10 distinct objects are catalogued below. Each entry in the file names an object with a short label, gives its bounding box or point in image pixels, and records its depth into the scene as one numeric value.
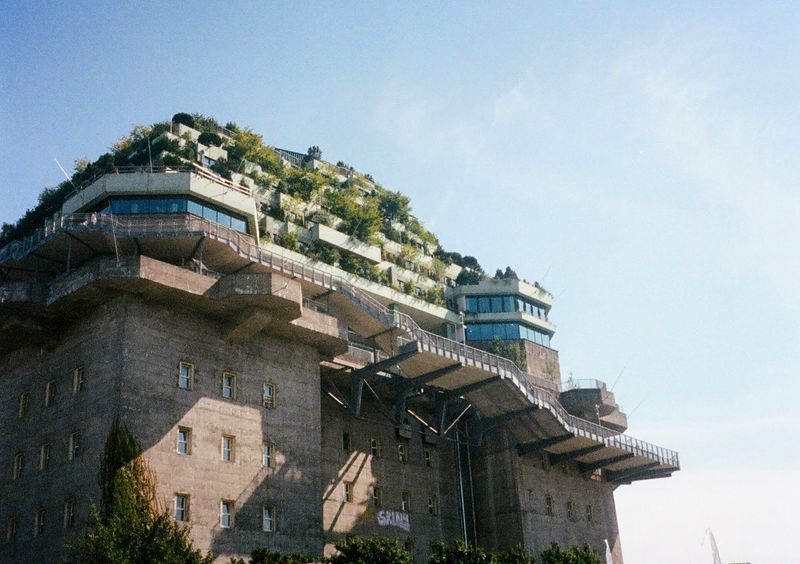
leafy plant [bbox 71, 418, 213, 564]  37.44
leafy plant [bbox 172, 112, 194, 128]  75.19
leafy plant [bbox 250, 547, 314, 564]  38.12
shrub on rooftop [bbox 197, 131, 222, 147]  73.81
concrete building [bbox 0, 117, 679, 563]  48.91
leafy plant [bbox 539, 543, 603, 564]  49.91
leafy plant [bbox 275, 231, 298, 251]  70.81
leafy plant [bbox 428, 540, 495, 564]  44.69
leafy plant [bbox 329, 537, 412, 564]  40.75
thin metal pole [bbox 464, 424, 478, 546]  67.62
